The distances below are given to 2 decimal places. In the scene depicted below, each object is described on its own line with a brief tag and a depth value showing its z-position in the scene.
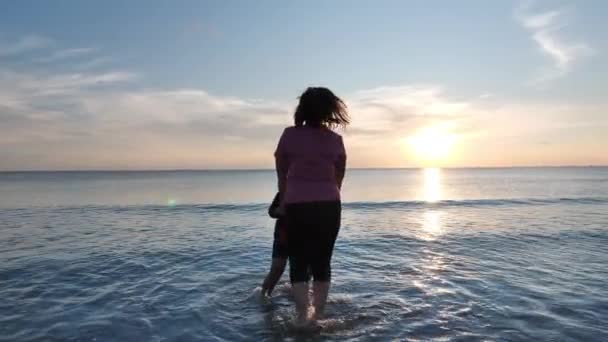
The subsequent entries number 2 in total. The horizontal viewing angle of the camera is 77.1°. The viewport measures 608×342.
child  5.10
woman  3.66
